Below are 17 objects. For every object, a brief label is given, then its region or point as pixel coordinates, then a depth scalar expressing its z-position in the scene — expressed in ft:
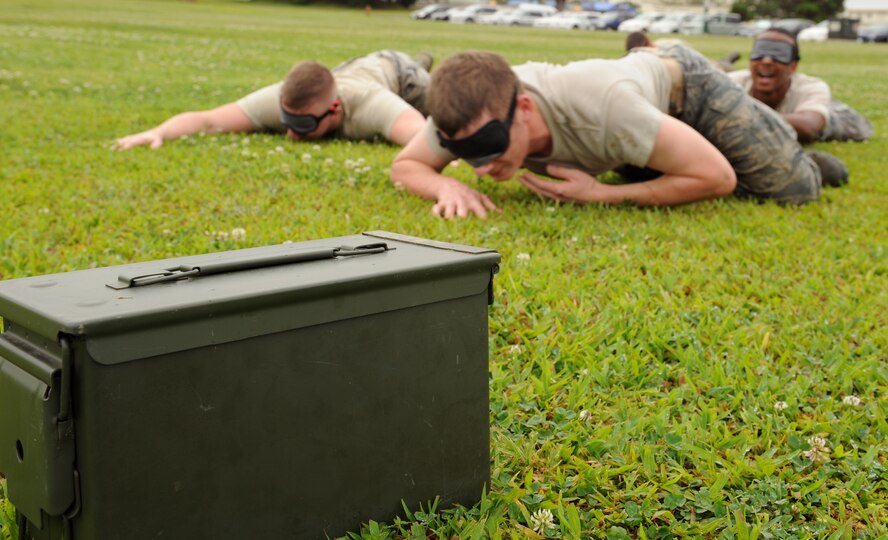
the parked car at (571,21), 174.50
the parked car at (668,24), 178.60
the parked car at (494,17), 177.88
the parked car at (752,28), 180.86
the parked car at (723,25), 181.37
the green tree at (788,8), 225.56
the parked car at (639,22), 168.55
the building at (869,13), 272.10
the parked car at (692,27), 182.07
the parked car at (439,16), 175.83
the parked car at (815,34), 170.40
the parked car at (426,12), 174.50
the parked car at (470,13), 175.73
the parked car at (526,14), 176.35
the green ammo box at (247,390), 4.42
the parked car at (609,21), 175.24
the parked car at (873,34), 162.32
